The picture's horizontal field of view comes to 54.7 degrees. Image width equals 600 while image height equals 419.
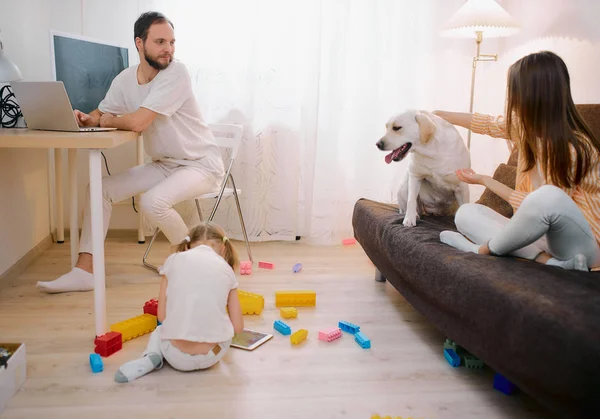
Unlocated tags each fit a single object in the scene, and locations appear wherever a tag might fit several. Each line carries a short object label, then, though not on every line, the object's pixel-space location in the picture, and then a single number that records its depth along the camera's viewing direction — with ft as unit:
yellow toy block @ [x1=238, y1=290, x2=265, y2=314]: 7.89
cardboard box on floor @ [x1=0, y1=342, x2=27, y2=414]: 5.24
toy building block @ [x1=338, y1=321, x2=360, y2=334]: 7.34
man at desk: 8.45
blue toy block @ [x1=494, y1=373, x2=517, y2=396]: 5.79
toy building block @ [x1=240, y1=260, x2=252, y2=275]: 9.79
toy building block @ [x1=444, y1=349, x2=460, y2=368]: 6.41
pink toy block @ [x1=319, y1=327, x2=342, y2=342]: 7.06
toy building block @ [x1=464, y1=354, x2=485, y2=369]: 6.28
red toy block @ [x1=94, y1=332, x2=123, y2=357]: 6.43
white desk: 6.23
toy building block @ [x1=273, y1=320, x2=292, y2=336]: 7.22
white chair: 9.68
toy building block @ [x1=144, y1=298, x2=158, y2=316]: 7.50
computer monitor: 8.67
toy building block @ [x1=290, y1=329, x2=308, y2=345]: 6.94
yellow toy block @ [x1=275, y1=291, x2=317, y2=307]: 8.23
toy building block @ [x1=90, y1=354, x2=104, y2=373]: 6.06
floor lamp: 10.08
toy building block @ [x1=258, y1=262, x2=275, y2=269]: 10.19
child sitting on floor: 5.82
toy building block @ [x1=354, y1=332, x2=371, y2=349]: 6.89
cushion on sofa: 8.73
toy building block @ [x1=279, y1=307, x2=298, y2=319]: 7.80
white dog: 8.13
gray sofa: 4.02
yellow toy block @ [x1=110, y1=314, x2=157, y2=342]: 6.89
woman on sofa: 5.53
